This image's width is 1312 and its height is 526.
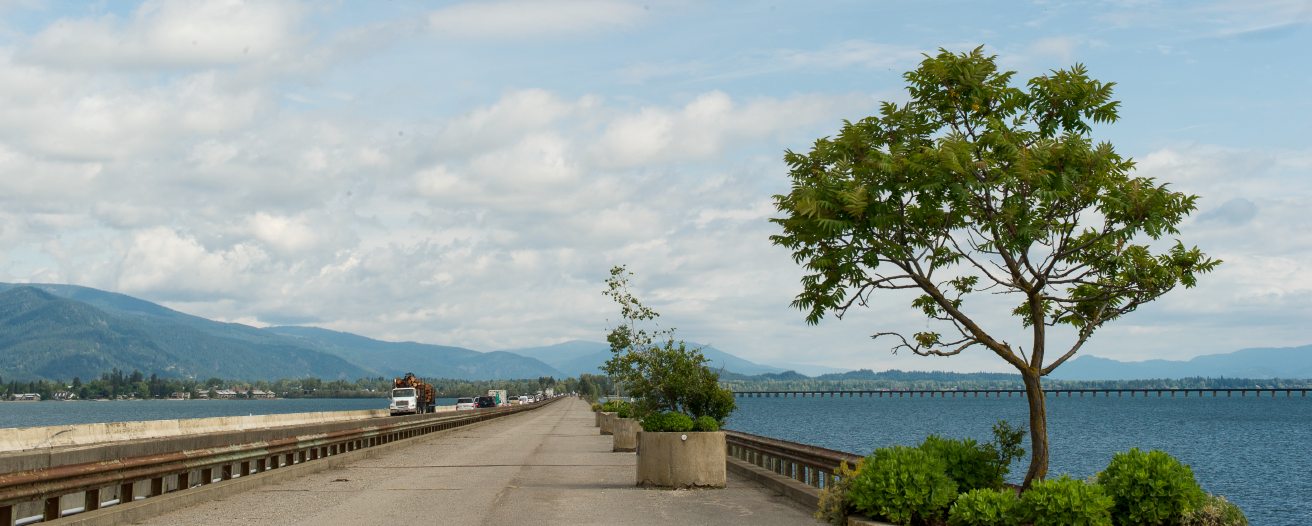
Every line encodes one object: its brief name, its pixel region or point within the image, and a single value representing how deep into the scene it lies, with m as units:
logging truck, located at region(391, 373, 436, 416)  76.88
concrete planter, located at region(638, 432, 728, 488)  17.38
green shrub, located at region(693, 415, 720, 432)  18.17
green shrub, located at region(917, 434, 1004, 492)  11.23
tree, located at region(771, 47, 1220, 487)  11.27
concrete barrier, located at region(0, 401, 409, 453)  21.41
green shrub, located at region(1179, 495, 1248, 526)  9.02
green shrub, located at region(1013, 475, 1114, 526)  9.14
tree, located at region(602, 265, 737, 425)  21.63
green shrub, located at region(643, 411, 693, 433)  17.48
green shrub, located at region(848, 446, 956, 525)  10.36
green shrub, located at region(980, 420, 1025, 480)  11.44
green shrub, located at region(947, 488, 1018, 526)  9.70
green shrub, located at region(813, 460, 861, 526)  11.27
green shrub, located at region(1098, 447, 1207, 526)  9.15
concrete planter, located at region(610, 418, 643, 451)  30.75
